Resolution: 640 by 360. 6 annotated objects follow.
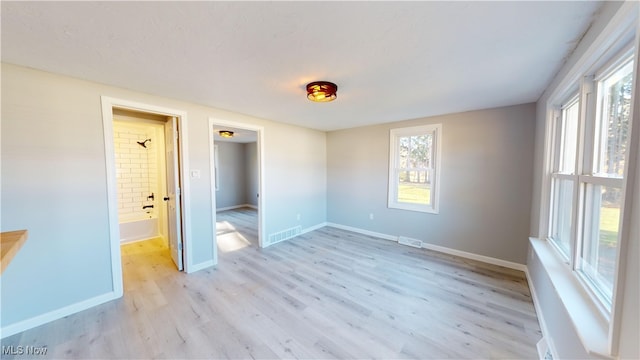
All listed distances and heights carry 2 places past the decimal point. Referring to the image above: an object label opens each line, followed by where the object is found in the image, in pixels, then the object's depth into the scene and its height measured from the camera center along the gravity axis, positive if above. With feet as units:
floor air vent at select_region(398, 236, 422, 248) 12.89 -4.14
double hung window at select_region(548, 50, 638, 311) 3.87 -0.06
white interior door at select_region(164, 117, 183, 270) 9.65 -0.94
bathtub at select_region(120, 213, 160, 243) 13.52 -3.54
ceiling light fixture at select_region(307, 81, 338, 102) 7.04 +2.54
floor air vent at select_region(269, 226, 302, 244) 13.55 -4.04
